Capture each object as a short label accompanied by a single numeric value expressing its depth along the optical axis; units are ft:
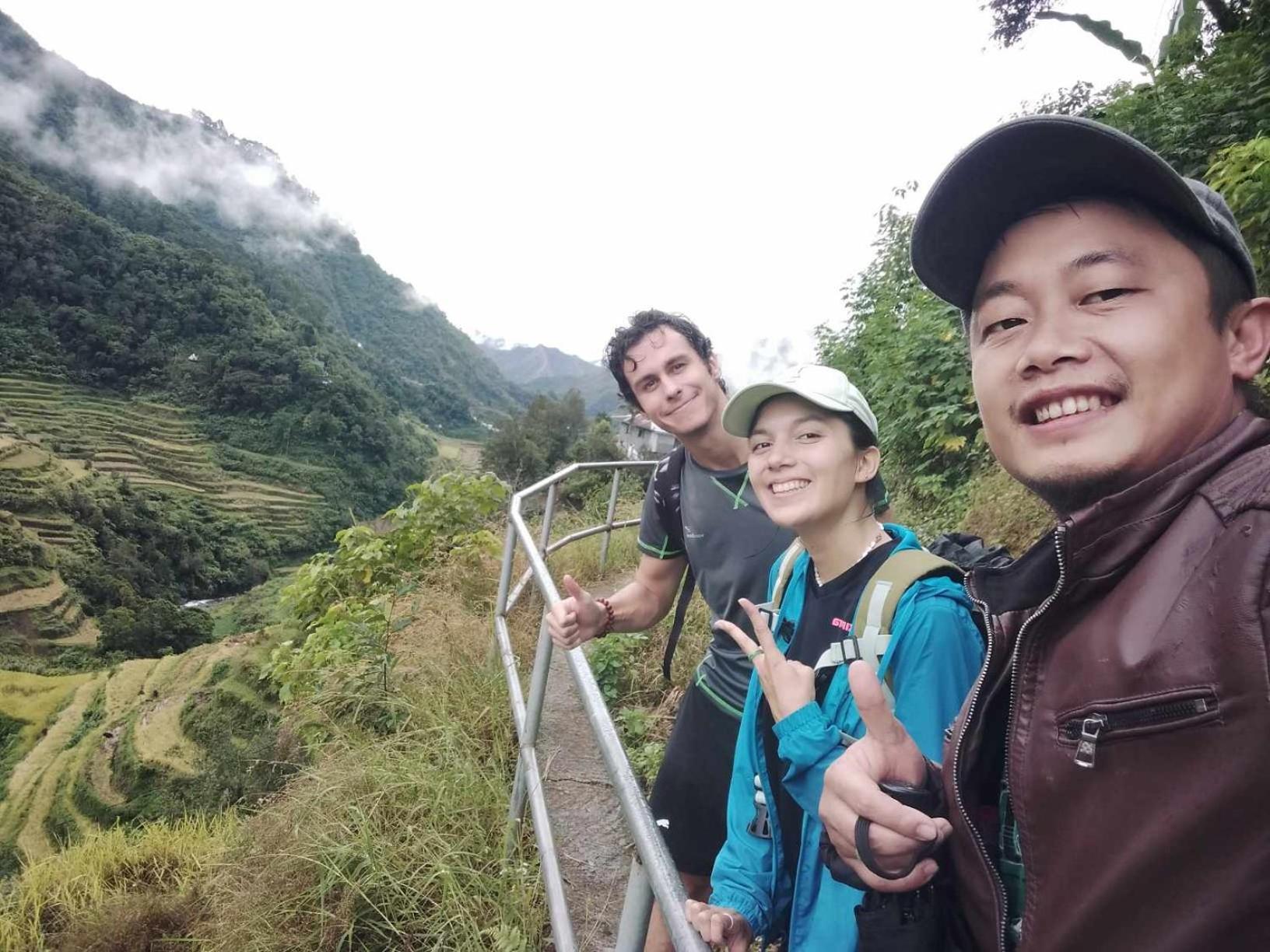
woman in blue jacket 3.09
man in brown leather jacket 1.51
